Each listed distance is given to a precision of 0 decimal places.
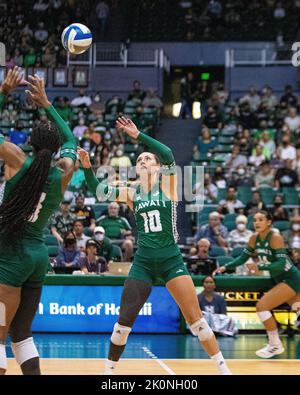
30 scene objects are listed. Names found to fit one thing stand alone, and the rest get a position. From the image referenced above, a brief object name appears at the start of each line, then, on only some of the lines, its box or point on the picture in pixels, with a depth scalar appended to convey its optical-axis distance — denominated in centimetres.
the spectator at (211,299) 1500
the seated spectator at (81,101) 2578
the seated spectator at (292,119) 2424
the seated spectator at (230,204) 1967
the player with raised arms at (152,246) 922
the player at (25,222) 700
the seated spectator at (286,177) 2106
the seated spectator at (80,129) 2358
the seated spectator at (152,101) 2589
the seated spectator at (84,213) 1864
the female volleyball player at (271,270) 1295
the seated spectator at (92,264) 1588
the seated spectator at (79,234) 1704
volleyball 996
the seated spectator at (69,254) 1594
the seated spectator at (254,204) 1949
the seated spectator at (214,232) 1817
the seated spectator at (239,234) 1837
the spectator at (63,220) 1814
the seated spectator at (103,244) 1669
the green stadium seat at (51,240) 1759
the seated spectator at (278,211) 1934
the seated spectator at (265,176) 2112
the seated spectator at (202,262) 1603
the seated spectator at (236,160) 2209
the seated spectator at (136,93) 2600
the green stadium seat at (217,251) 1777
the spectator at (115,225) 1820
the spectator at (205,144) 2346
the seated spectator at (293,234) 1836
